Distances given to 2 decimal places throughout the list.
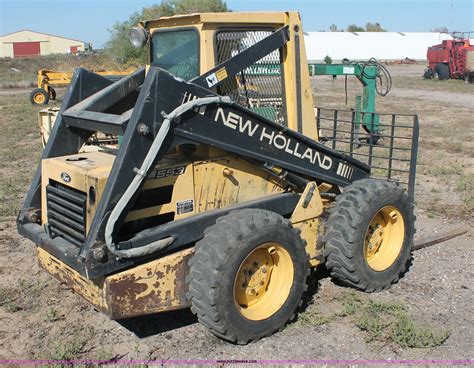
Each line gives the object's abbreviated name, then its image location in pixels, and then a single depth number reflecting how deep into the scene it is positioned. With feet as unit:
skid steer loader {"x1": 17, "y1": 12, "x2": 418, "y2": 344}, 11.43
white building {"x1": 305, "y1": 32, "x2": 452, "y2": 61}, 199.04
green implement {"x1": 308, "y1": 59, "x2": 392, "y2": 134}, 30.37
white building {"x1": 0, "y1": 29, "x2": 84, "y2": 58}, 280.72
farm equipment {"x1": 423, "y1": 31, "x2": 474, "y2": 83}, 100.89
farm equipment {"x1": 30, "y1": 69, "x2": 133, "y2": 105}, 68.13
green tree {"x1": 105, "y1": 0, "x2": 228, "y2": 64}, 130.52
